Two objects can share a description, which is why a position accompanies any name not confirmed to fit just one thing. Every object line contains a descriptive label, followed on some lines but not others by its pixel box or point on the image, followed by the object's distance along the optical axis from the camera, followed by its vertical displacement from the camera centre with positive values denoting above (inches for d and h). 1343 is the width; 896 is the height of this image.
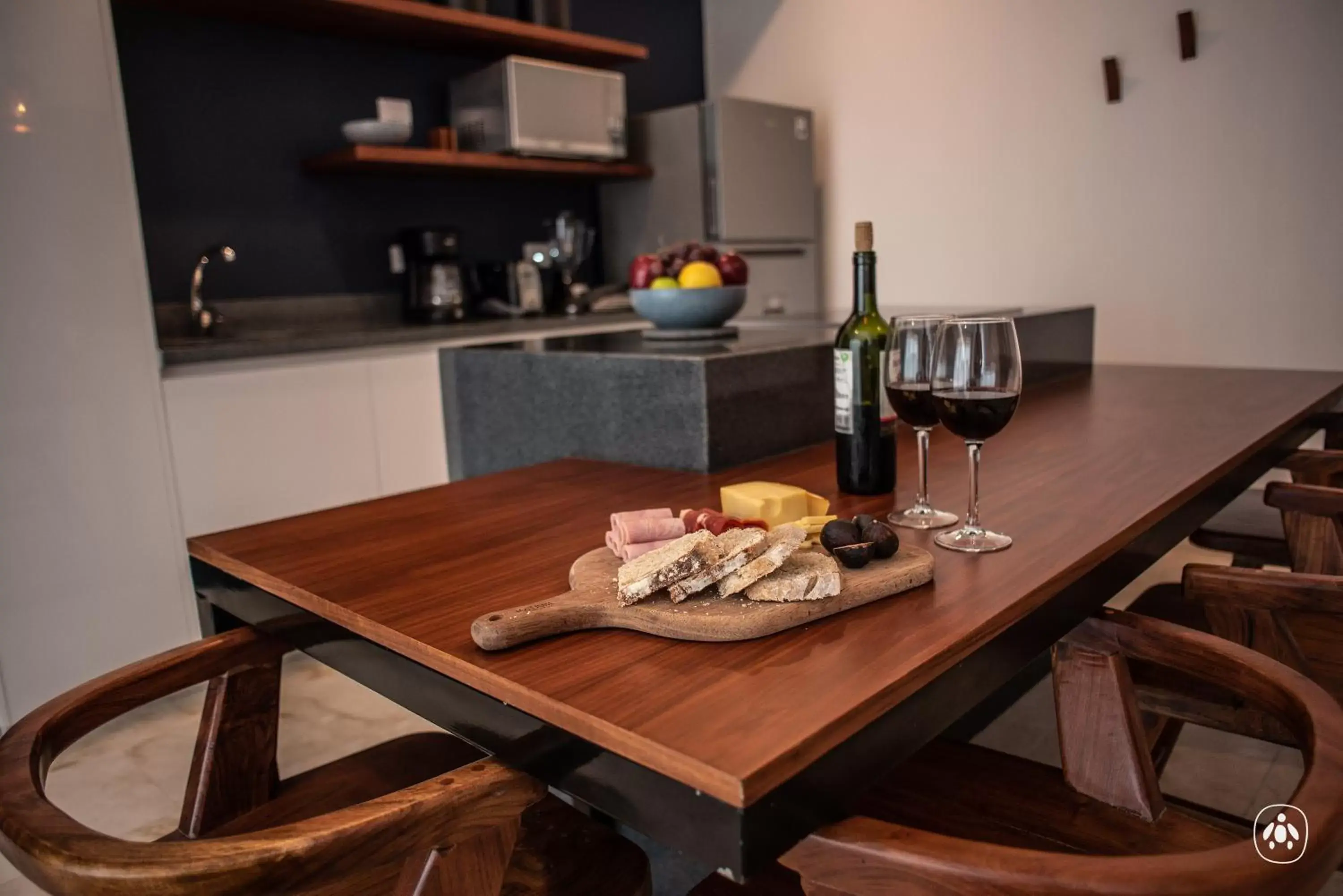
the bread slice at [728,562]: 32.2 -9.3
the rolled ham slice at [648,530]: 37.6 -9.5
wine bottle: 46.4 -6.3
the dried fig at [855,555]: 34.3 -9.9
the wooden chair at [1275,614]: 44.9 -17.8
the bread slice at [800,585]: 31.6 -10.0
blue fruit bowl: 70.7 -1.9
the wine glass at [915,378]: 40.3 -4.6
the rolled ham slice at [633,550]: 36.8 -10.0
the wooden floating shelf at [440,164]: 131.4 +18.3
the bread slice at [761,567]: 31.9 -9.4
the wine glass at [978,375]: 37.7 -4.2
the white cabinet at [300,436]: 100.0 -15.0
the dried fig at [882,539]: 35.1 -9.6
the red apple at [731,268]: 72.2 +0.7
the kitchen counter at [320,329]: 103.5 -4.3
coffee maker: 144.3 +2.4
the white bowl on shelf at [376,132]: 133.7 +22.4
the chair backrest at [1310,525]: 55.6 -15.9
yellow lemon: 70.9 +0.2
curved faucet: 121.3 -0.7
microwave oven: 141.8 +26.6
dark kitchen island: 59.2 -7.8
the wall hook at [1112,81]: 147.2 +26.4
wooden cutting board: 30.7 -10.6
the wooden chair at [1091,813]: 23.3 -15.4
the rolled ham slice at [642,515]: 38.9 -9.2
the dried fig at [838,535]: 35.2 -9.4
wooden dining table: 25.1 -11.4
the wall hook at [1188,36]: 138.9 +30.7
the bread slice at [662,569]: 32.0 -9.4
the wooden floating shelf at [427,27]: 125.6 +37.2
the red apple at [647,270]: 72.8 +0.9
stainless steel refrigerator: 160.4 +14.2
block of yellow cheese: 41.8 -9.8
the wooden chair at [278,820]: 24.3 -15.1
